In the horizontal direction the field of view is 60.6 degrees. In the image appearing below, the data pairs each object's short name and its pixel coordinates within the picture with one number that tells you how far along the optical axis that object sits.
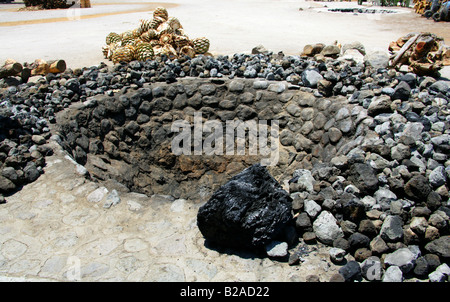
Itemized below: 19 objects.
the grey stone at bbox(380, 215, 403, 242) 3.02
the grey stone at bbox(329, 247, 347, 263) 3.00
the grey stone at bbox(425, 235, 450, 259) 2.87
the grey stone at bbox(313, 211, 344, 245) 3.19
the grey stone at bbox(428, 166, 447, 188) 3.32
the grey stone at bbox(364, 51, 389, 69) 5.64
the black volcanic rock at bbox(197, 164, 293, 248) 3.14
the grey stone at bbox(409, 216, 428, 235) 3.01
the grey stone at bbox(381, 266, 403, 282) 2.77
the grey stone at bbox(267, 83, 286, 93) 5.75
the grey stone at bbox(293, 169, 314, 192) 3.74
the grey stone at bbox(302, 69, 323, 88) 5.57
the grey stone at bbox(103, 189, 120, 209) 3.85
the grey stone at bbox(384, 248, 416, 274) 2.83
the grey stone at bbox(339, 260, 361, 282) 2.81
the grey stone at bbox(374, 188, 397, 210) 3.29
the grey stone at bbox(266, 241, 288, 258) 3.08
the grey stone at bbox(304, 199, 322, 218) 3.33
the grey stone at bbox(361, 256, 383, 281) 2.82
